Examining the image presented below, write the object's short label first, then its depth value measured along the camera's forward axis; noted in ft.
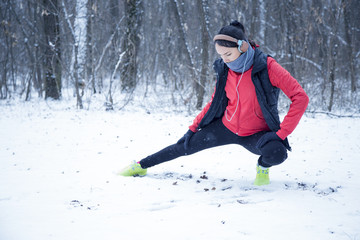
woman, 7.36
